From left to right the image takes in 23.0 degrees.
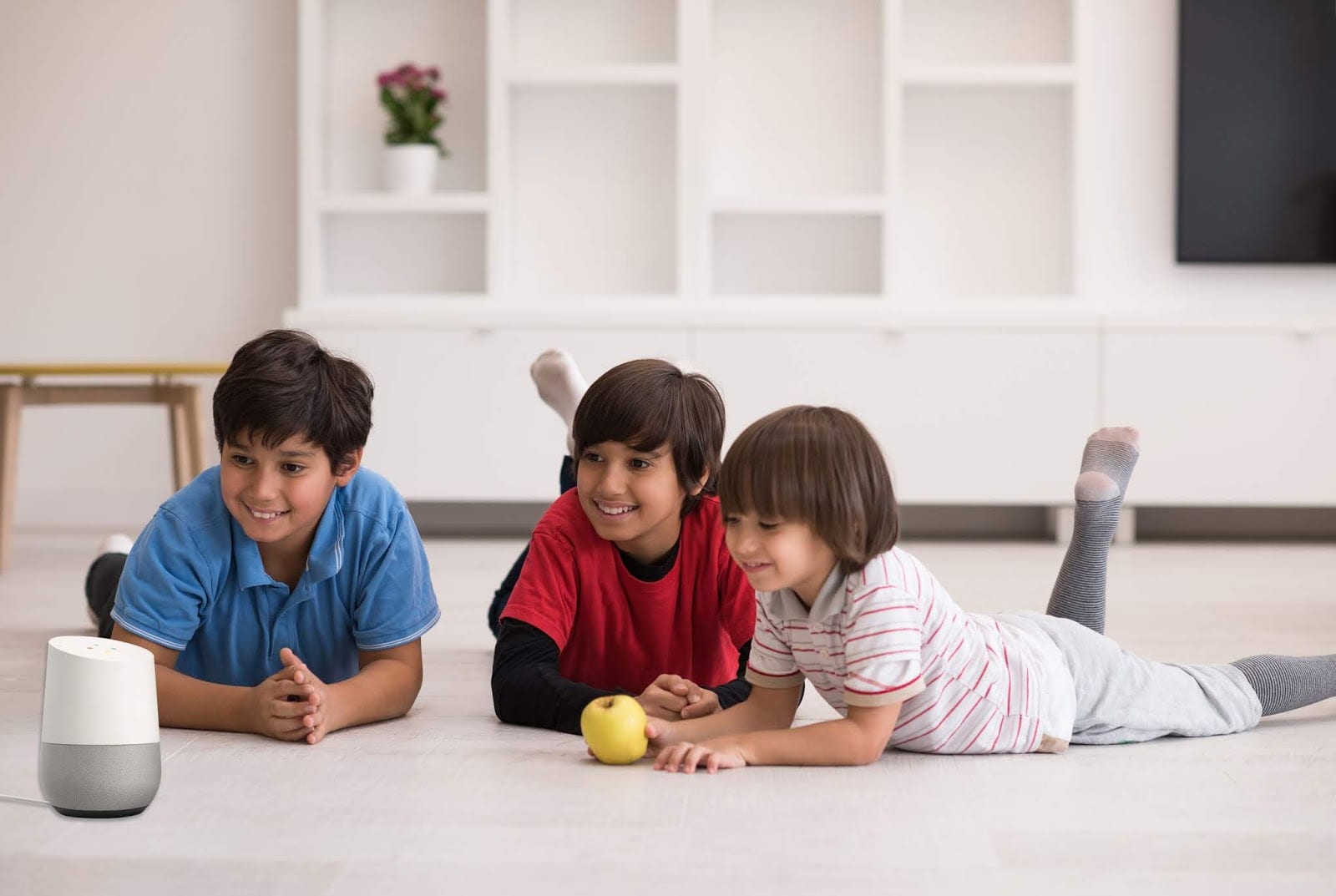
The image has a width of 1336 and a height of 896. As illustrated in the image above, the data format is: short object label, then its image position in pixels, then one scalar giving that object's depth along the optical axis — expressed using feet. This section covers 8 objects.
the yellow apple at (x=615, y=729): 10.98
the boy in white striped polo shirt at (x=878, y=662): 10.76
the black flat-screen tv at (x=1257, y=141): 21.06
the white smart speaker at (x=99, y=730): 10.14
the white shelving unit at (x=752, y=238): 20.35
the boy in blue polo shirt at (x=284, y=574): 11.24
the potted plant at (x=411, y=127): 20.94
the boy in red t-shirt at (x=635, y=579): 11.50
